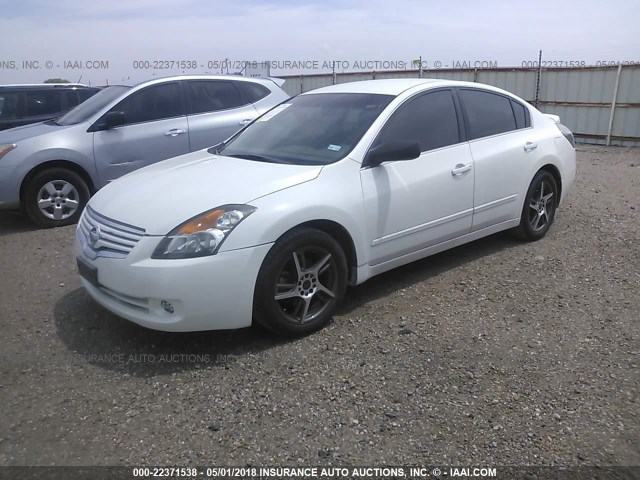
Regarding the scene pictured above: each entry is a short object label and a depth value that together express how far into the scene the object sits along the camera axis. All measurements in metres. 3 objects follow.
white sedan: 3.32
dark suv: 8.81
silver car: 6.43
